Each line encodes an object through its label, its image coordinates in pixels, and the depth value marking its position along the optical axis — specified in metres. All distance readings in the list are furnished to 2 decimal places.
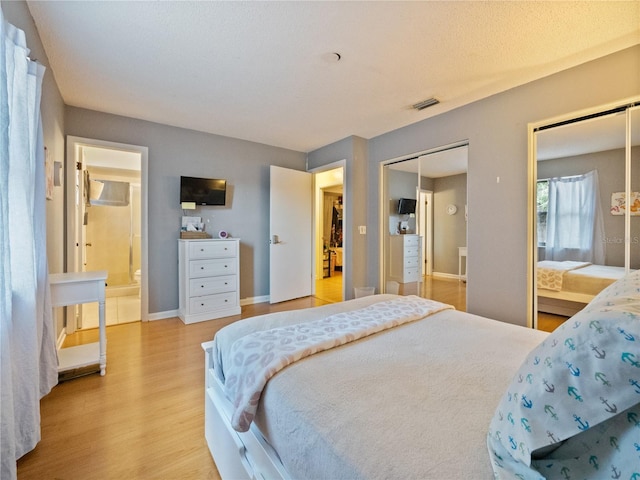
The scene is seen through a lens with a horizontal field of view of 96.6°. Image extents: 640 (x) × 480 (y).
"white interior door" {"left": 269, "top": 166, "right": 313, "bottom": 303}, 4.24
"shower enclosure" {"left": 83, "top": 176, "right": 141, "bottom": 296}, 4.89
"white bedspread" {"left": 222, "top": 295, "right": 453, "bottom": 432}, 1.00
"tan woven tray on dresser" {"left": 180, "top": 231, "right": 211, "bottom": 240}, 3.65
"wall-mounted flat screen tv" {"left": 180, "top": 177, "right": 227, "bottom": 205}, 3.62
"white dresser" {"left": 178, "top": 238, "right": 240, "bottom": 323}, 3.45
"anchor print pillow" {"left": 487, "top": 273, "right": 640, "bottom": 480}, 0.51
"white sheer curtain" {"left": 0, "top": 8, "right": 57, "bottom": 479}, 1.16
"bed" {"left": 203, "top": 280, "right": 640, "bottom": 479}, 0.67
